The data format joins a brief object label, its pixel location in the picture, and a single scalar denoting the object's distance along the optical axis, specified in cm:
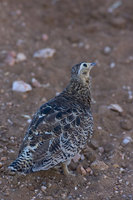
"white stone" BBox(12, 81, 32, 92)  1345
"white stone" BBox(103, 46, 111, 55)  1642
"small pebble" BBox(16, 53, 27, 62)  1557
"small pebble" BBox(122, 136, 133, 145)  1140
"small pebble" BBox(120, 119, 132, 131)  1206
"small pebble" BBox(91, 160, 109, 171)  1027
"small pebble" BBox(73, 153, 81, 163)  1055
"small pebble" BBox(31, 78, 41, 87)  1383
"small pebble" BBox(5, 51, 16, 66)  1524
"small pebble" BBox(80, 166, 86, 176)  1007
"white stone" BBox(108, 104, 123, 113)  1273
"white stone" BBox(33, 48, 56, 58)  1594
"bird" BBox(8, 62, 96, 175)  899
